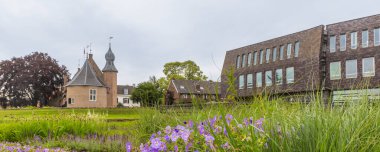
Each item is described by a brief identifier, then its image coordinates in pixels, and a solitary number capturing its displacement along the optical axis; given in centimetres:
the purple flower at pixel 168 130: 324
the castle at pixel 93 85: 5806
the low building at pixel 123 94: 10862
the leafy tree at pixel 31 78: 6238
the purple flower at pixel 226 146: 299
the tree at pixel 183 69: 7900
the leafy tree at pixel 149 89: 6881
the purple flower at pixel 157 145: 299
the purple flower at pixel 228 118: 347
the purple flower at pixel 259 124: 327
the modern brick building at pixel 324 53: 3509
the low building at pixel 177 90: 7099
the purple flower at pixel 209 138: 290
